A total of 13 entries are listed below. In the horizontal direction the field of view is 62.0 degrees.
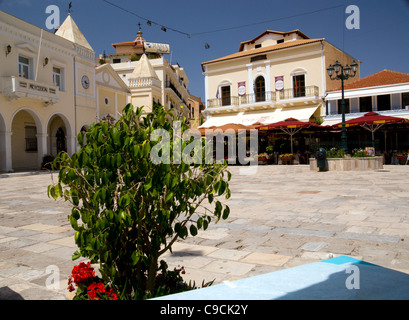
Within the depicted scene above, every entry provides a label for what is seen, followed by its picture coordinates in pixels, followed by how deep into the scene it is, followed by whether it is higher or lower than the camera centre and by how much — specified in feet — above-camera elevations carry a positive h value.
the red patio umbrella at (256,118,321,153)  64.72 +5.91
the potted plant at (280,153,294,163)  69.15 -0.11
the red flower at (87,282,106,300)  7.06 -2.73
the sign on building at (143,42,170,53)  145.91 +48.63
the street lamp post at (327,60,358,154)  50.78 +12.80
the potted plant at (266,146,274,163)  73.33 +0.83
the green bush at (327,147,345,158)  51.42 +0.23
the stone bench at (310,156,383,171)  49.42 -1.25
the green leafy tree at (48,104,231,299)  6.59 -0.63
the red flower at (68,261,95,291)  7.54 -2.52
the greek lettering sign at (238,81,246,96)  97.79 +20.09
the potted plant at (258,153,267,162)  71.51 +0.00
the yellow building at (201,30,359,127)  86.02 +21.19
